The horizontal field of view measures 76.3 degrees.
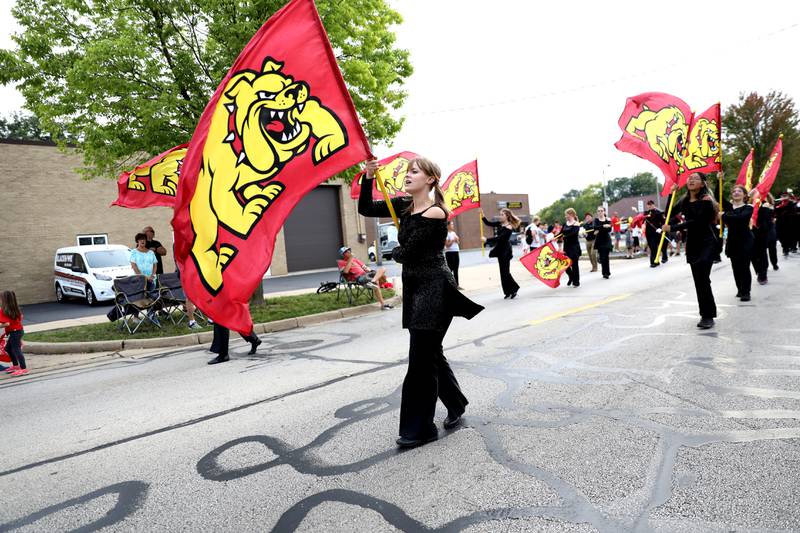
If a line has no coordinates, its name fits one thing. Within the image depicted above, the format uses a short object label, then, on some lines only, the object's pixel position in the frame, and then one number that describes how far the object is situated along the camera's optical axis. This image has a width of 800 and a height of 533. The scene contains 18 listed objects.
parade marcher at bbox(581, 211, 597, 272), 16.31
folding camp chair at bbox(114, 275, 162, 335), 9.64
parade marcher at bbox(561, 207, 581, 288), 13.65
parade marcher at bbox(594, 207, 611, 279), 15.00
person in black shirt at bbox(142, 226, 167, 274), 10.45
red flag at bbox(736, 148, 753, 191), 11.62
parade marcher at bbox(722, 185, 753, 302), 8.99
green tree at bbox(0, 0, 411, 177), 10.03
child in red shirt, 7.26
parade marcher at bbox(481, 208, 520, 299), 11.84
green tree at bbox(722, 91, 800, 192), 38.53
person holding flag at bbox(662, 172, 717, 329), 6.84
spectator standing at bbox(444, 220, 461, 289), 13.08
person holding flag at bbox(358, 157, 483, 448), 3.45
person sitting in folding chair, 12.21
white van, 16.52
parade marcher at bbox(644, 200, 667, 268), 12.69
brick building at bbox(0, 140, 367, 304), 18.69
